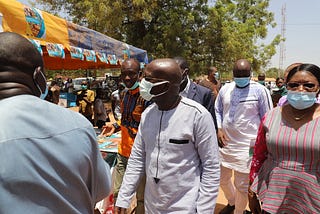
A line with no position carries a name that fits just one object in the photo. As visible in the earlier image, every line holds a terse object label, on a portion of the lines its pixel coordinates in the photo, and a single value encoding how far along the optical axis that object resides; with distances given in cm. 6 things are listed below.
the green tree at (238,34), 1667
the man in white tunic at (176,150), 187
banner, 348
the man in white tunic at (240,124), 344
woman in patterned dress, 190
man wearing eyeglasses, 298
